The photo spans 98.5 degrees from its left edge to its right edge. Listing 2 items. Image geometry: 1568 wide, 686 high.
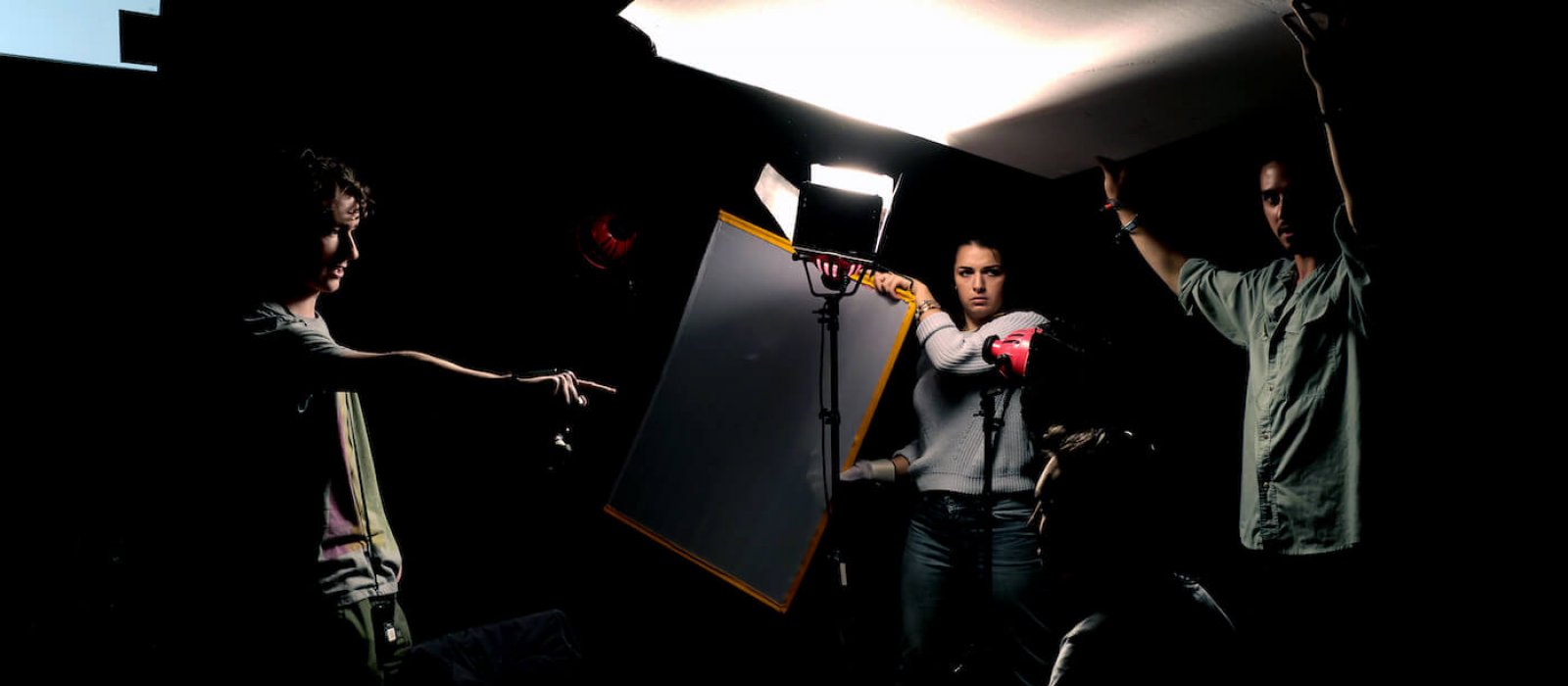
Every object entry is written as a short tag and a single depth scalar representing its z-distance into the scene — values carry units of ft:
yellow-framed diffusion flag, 8.74
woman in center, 7.20
